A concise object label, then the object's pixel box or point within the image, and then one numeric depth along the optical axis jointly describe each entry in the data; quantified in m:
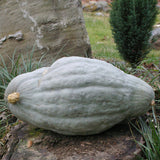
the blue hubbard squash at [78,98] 1.36
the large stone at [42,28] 3.12
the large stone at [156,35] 7.17
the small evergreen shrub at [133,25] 3.99
